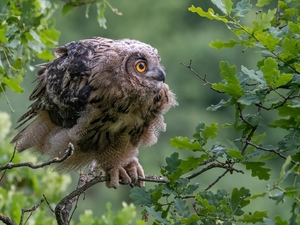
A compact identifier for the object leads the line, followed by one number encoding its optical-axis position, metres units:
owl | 7.52
